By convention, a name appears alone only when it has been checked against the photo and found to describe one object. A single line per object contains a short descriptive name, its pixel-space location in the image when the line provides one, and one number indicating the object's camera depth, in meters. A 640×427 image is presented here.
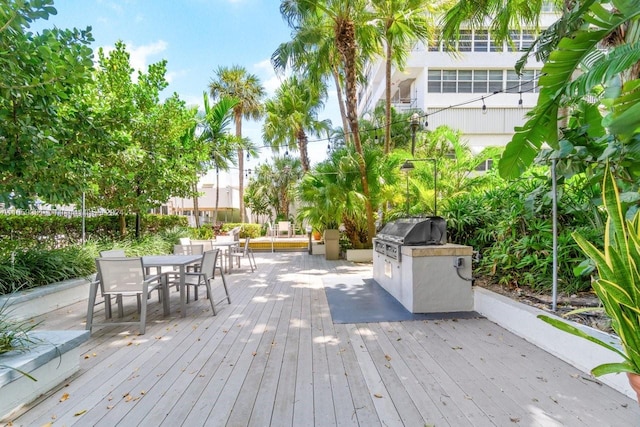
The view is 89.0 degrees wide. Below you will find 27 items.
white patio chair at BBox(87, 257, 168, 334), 3.75
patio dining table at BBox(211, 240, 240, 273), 7.77
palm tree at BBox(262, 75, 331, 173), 14.38
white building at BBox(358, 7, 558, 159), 15.63
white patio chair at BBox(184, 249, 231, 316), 4.50
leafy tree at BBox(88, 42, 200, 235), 7.07
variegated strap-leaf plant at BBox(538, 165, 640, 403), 1.67
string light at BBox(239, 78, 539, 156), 13.56
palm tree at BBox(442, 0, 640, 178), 1.97
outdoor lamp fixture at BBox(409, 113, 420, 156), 8.23
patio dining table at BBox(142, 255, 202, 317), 4.32
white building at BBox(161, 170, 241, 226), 20.54
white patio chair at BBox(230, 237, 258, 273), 7.97
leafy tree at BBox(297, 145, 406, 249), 9.02
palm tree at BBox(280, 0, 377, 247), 8.29
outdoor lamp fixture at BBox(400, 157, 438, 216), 6.42
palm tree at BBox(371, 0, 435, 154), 8.34
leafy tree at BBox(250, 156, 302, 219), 23.23
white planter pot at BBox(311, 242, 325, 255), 11.71
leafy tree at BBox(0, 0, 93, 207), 2.81
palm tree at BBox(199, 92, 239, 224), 9.70
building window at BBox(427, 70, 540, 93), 16.14
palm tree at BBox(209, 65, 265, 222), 18.08
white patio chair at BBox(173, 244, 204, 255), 6.40
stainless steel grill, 4.87
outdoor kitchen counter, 4.44
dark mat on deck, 4.30
